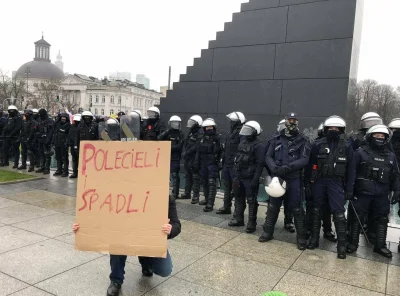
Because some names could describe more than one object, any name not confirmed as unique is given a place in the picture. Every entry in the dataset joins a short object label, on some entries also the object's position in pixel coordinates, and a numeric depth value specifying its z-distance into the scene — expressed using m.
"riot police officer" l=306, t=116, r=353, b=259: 4.86
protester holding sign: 3.36
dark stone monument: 8.27
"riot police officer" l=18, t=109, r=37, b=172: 11.12
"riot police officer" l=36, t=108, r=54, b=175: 10.88
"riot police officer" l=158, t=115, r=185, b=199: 7.99
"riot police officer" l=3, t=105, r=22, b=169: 11.75
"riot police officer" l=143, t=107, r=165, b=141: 8.62
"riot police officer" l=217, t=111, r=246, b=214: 6.73
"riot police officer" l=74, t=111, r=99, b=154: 9.91
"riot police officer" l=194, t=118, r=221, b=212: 7.19
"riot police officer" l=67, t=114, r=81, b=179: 10.21
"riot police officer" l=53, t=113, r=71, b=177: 10.44
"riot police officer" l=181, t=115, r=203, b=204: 7.76
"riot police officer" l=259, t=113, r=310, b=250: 5.08
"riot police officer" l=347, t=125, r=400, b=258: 4.81
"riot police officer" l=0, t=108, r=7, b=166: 12.30
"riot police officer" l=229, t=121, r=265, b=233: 5.77
